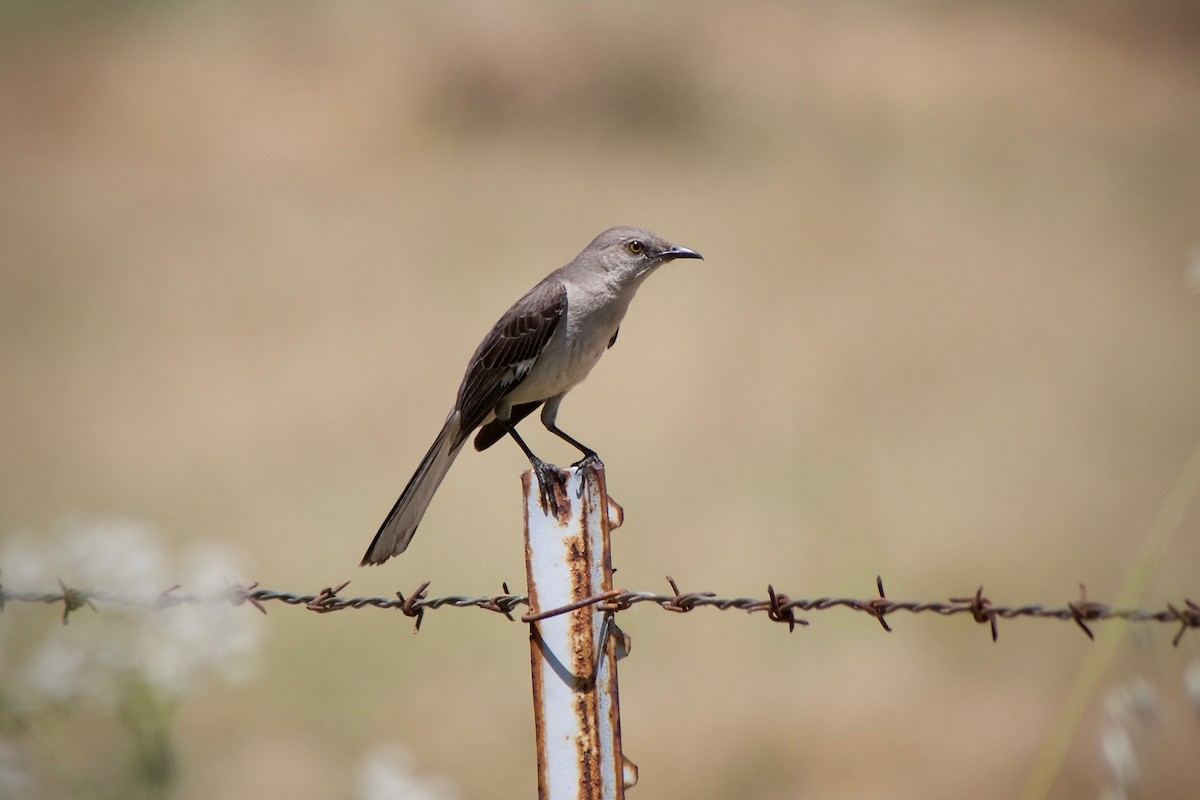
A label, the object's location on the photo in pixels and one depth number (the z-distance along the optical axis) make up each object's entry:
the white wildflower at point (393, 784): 6.60
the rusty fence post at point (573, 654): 5.12
